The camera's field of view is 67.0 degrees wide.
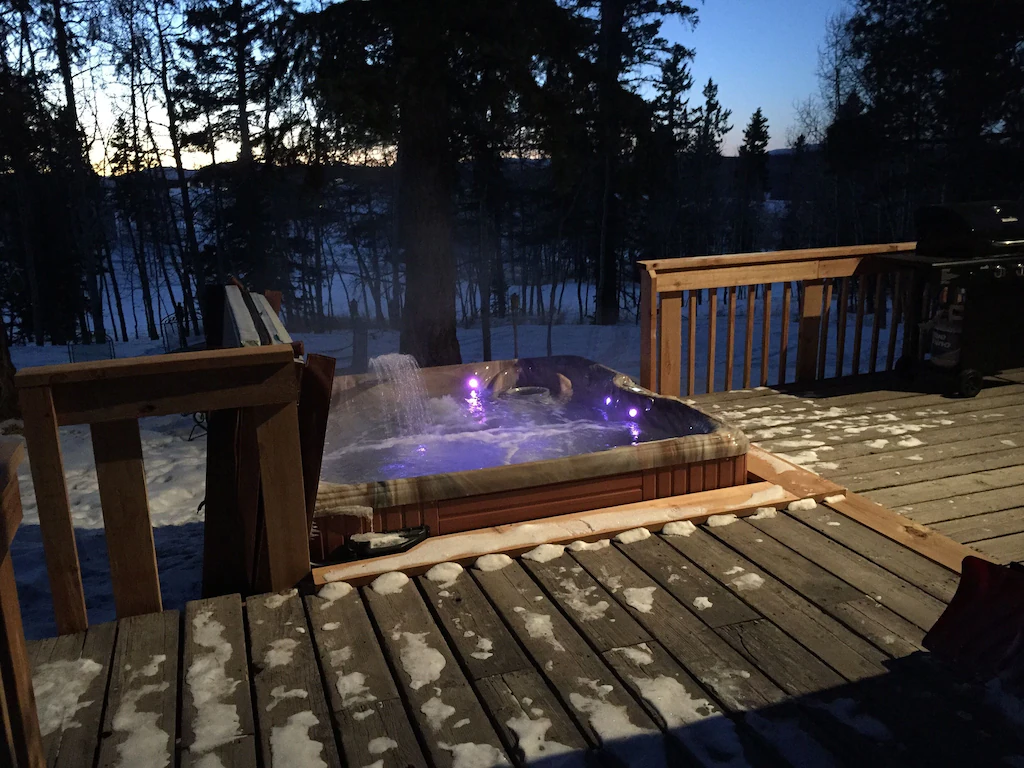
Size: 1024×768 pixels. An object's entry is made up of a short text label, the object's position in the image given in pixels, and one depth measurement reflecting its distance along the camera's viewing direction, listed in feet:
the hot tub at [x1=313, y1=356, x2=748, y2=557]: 9.01
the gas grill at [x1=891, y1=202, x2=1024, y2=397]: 13.69
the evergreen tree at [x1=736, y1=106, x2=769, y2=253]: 99.45
